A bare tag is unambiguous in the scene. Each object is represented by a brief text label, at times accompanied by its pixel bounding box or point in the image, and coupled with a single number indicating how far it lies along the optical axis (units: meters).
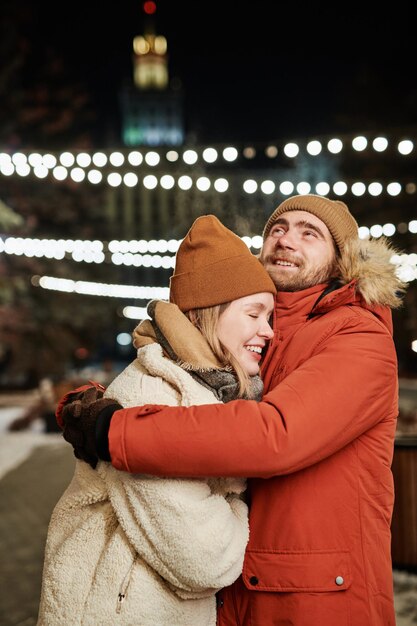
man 1.77
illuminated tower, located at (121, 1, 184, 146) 126.00
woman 1.78
